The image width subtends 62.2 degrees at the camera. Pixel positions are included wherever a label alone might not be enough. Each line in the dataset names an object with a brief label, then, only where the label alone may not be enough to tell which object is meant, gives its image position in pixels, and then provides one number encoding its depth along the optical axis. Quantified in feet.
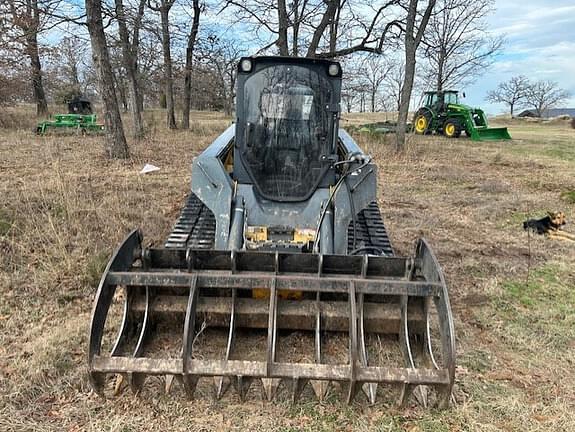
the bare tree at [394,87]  160.29
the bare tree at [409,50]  42.78
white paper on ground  30.69
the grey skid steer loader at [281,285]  8.23
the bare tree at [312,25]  49.34
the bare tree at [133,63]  43.01
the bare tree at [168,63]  51.41
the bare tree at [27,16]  27.63
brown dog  20.54
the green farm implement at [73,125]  51.43
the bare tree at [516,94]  187.11
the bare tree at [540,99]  187.11
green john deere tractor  65.62
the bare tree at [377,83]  155.87
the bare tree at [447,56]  92.22
